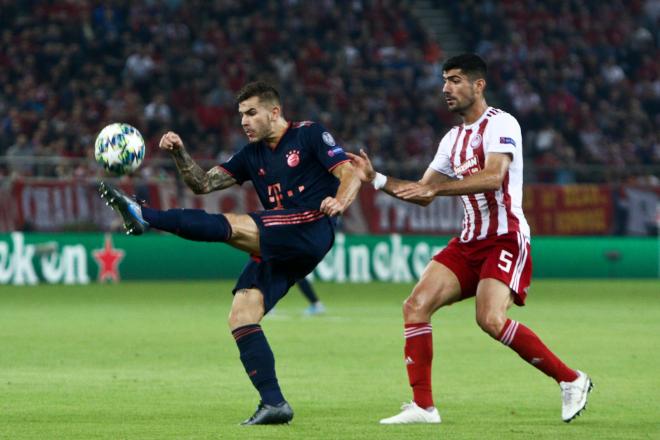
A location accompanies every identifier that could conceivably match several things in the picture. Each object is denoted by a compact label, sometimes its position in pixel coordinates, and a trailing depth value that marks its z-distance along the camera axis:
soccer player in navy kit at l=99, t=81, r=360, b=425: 16.39
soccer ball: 17.06
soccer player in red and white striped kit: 16.70
